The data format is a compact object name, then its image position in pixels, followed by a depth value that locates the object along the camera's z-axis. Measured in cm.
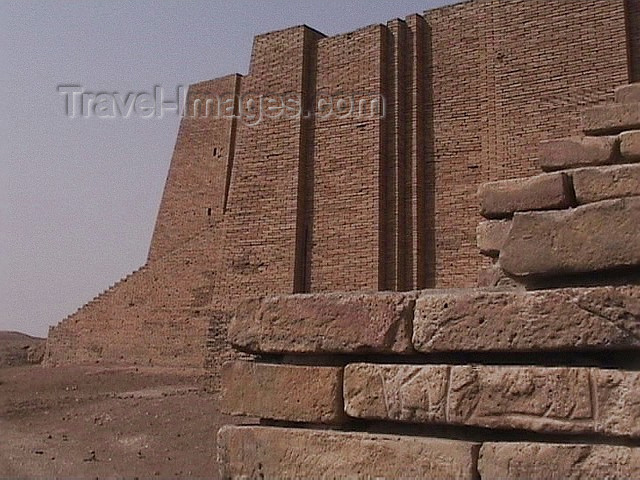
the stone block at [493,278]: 370
